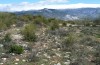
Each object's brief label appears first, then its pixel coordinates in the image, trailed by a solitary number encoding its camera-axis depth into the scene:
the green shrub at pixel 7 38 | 7.44
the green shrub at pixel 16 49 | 6.25
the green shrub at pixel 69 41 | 6.93
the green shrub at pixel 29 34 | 7.80
